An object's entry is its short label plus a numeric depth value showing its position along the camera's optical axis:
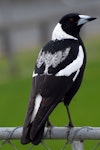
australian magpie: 10.80
